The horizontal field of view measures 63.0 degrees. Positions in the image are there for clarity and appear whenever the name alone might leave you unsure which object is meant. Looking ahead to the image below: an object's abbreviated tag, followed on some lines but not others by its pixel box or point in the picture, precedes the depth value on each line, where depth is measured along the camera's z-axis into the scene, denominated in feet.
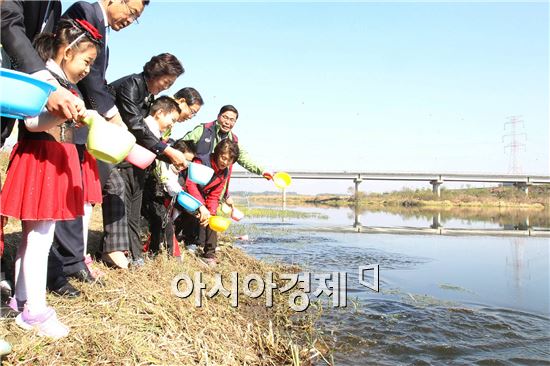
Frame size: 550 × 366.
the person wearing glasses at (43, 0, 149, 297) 9.32
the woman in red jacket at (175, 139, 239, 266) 15.99
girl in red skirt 6.76
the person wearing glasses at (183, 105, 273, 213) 17.63
